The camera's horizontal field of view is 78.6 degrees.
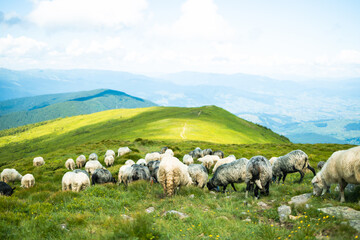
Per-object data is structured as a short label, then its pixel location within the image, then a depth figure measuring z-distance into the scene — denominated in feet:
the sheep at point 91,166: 83.39
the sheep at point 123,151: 126.17
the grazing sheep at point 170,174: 43.42
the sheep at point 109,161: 101.86
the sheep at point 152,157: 93.88
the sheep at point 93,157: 111.05
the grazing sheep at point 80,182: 50.75
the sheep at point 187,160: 88.30
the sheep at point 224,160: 66.34
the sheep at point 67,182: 51.08
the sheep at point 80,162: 108.37
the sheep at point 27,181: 71.61
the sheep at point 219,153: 100.32
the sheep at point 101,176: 58.49
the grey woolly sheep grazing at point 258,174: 39.86
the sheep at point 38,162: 126.14
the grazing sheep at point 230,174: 45.50
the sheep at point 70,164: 104.22
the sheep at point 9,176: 82.22
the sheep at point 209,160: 83.20
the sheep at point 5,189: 54.53
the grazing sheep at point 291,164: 54.34
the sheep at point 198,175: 52.60
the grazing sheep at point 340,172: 29.04
